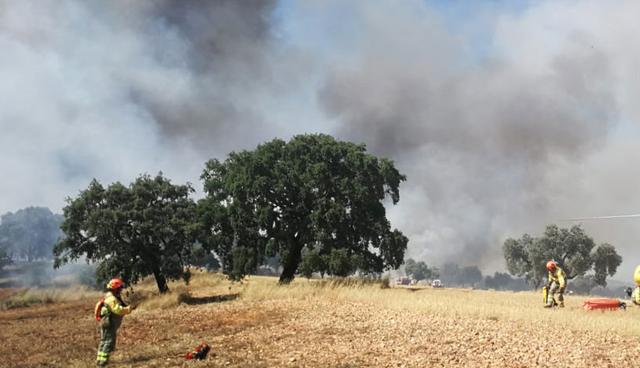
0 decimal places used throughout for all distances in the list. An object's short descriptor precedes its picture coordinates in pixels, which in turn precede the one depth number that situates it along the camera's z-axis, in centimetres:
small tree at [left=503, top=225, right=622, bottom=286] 8438
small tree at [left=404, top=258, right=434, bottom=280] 19350
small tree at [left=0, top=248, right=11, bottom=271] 10845
